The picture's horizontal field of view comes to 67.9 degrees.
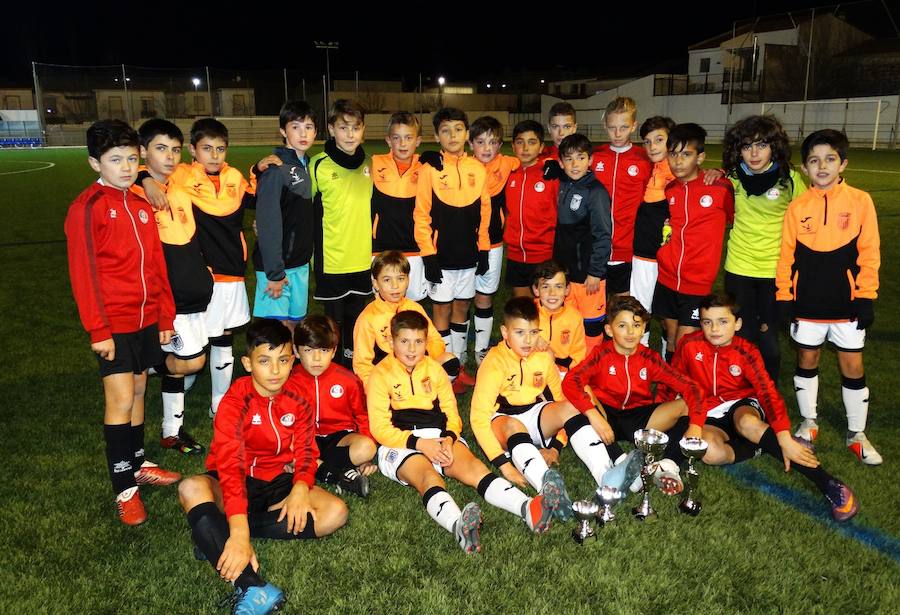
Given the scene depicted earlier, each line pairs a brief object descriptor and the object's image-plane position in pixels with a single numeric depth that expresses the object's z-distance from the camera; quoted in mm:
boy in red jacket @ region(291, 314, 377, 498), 3867
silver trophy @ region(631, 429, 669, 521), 3420
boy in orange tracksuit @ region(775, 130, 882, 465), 4129
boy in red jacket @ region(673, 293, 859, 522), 3885
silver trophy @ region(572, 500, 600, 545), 3166
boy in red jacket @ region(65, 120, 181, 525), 3311
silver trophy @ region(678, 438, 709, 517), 3498
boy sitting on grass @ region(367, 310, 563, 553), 3404
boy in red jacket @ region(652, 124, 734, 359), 4711
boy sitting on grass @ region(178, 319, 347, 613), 3067
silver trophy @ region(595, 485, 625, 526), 3254
